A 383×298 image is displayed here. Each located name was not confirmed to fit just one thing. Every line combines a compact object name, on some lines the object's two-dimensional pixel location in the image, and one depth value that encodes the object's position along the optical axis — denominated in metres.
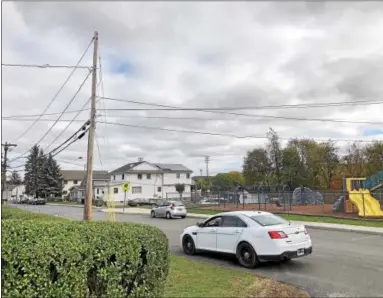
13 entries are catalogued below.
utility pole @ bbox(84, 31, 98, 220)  18.38
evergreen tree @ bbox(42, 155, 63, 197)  85.00
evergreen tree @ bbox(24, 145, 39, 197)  86.16
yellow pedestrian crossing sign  33.70
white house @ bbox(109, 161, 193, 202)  75.06
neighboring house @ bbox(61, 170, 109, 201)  85.59
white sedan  9.89
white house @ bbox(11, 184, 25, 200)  127.78
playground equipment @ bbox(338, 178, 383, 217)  26.05
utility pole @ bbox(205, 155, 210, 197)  102.00
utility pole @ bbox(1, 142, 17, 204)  53.88
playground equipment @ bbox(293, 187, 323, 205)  41.50
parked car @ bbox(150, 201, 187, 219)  30.83
